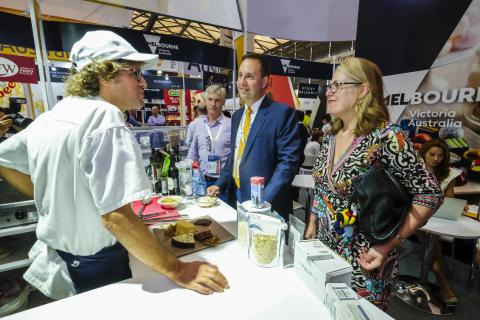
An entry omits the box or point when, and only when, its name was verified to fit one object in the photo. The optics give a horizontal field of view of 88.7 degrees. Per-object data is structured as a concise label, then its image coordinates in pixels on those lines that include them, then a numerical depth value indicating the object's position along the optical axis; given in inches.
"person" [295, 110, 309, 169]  165.8
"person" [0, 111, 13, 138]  87.0
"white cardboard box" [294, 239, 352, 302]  32.9
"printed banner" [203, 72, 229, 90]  170.6
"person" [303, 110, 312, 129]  361.8
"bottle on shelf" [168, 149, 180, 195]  81.6
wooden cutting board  45.8
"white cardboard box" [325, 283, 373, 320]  27.7
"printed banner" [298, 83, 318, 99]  296.0
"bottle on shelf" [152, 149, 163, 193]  86.4
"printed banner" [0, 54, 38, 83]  106.2
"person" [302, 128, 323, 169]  201.5
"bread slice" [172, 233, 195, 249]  46.7
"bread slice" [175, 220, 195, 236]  50.5
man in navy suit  70.7
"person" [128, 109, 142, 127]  187.1
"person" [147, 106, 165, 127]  328.2
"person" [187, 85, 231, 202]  124.2
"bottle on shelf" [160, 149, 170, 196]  82.7
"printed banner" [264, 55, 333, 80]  170.5
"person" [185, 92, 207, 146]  146.3
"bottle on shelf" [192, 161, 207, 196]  78.0
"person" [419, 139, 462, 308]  102.9
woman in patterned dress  45.1
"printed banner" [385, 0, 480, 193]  109.4
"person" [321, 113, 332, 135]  275.7
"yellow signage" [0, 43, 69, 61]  209.7
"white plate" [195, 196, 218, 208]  69.0
